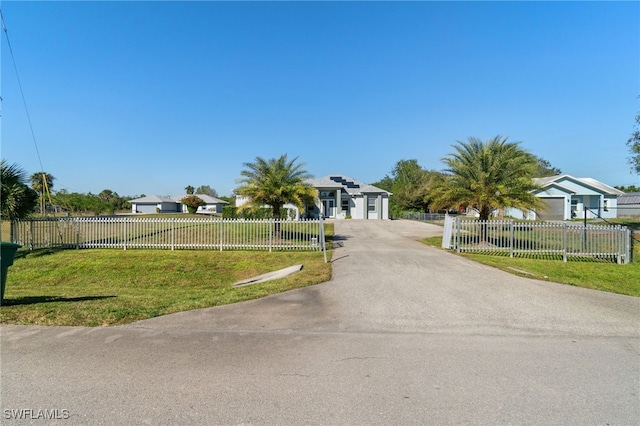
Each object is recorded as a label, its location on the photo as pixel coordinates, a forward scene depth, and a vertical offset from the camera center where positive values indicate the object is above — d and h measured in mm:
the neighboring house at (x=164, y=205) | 73188 +1657
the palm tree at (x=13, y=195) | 12602 +679
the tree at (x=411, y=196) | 43266 +2149
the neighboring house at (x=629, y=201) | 44850 +1570
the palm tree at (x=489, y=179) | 14445 +1472
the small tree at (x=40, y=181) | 42875 +4436
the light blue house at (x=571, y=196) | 35094 +1602
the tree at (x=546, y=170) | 79712 +10524
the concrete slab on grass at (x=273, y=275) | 9566 -1849
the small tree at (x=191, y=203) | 62406 +1690
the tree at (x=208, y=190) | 132250 +8723
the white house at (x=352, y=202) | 37688 +1108
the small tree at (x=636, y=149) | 23744 +4396
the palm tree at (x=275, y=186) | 14891 +1157
